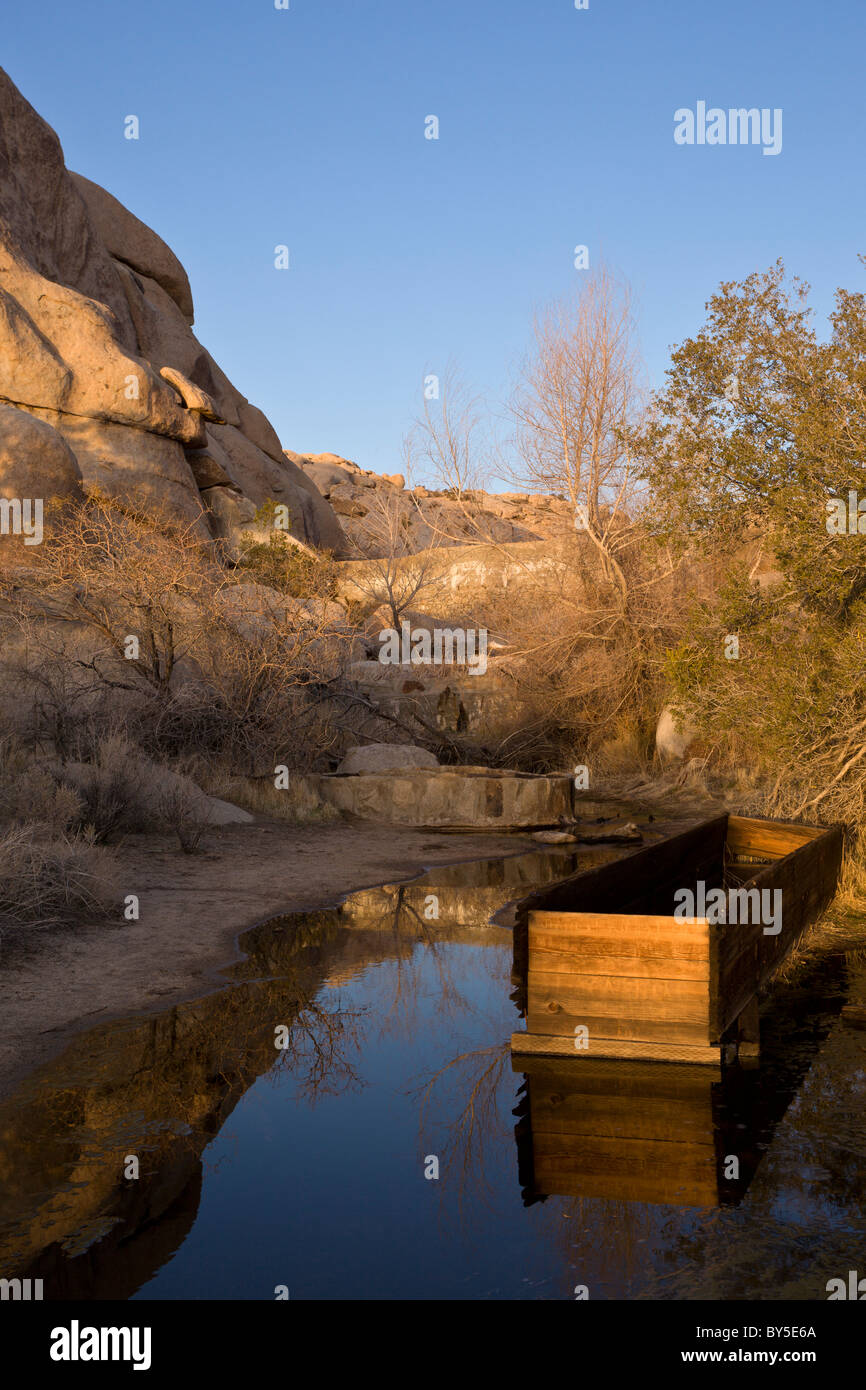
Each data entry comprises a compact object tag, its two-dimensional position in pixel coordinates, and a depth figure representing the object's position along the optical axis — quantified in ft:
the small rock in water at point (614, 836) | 47.29
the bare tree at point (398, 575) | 97.87
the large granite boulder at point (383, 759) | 54.29
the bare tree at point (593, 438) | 71.20
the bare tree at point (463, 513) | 73.82
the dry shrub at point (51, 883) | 25.99
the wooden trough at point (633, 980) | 18.31
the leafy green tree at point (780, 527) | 32.58
